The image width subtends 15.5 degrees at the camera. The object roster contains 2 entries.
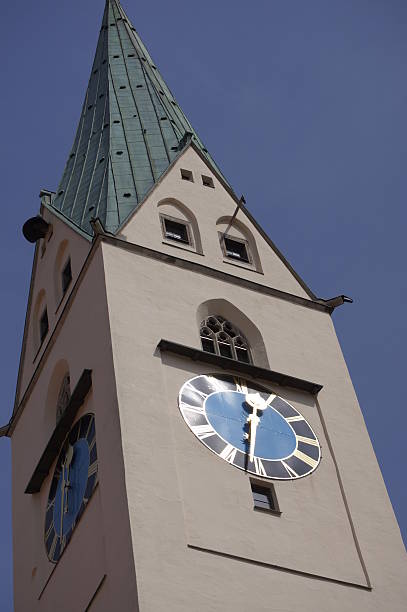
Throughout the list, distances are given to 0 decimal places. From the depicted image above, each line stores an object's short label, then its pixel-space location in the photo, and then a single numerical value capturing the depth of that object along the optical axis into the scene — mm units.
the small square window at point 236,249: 26234
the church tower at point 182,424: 18969
